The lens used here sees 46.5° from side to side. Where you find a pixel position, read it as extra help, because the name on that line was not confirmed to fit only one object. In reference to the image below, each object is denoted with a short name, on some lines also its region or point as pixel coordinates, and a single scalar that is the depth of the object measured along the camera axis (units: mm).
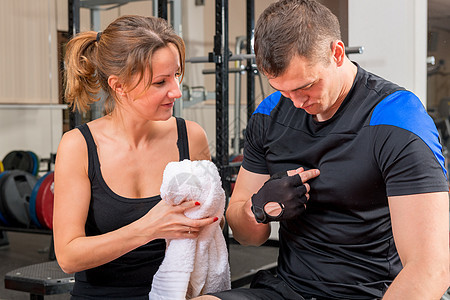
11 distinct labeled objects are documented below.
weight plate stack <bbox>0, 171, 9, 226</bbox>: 3801
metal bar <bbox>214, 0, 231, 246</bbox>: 2705
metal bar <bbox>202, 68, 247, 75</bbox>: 3540
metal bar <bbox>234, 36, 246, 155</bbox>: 3734
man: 1052
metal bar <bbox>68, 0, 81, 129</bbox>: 2865
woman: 1327
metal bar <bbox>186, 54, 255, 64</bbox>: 3014
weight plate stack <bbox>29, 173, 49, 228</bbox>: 3580
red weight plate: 3537
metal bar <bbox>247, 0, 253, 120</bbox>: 3442
